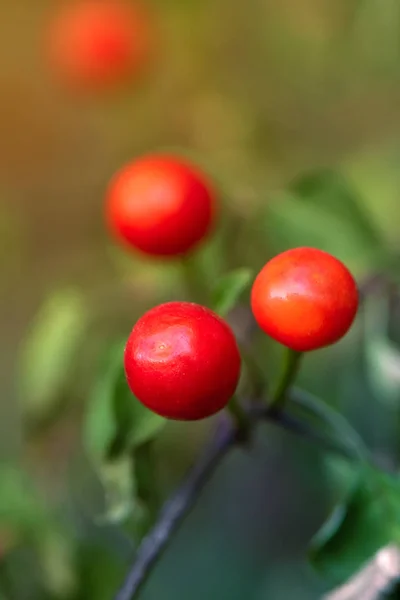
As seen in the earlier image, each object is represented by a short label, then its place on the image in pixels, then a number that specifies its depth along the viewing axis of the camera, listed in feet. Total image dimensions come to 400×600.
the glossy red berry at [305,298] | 0.57
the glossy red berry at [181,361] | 0.56
